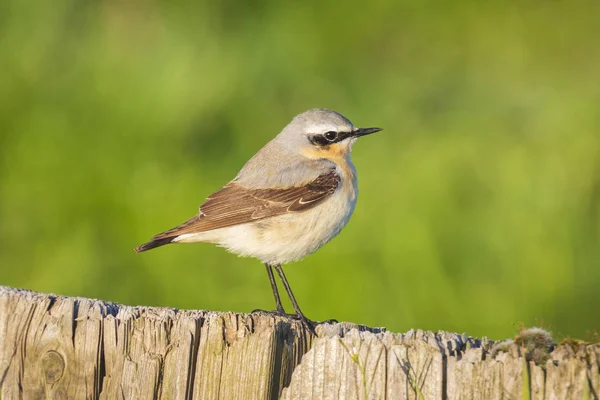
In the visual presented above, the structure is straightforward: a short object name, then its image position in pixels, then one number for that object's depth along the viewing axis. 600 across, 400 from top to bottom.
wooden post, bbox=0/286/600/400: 7.22
